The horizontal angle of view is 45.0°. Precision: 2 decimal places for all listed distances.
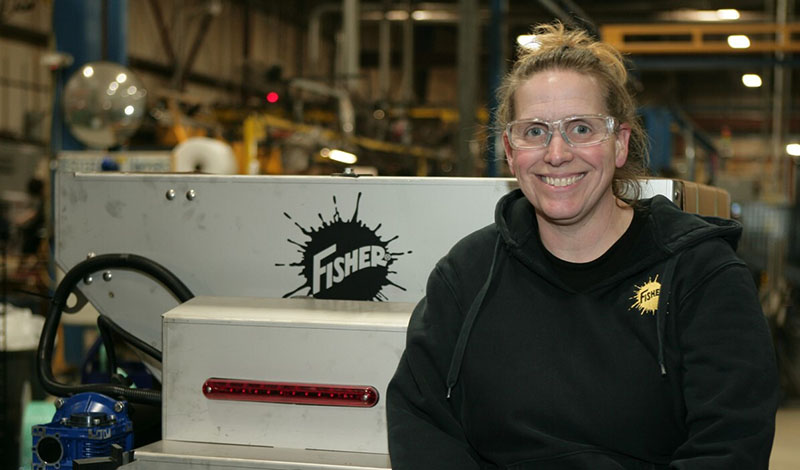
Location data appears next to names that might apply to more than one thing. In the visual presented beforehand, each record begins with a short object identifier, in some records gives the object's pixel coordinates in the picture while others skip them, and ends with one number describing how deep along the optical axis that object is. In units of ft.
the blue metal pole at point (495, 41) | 20.40
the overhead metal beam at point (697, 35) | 22.36
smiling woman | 4.95
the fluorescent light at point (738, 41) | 23.85
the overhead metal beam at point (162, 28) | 44.68
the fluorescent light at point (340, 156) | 17.90
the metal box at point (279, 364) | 5.88
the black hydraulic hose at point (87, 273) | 6.77
